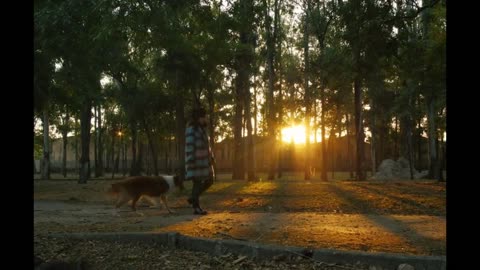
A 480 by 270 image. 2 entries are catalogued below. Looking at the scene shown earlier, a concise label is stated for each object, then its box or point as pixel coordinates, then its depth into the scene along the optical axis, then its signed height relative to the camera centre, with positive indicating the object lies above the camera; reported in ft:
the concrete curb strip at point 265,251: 15.89 -3.56
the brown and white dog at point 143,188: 34.02 -2.23
